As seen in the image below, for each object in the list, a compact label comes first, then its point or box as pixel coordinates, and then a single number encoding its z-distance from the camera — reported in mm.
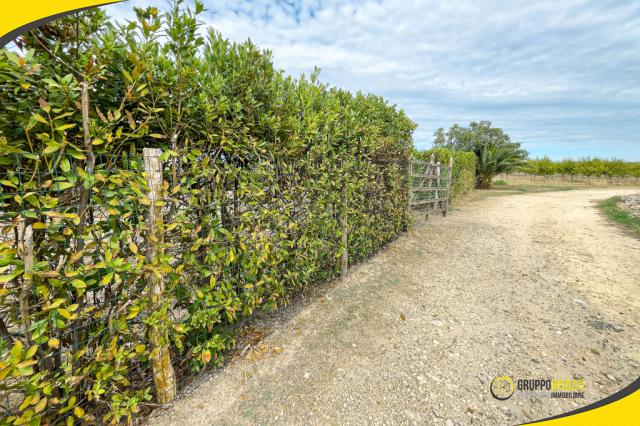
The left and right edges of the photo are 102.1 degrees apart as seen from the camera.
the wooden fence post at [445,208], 9672
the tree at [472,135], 30239
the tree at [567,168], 32406
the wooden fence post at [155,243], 1764
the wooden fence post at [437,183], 9469
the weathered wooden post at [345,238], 3967
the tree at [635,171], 31908
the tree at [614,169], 31234
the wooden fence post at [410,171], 6197
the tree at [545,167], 33003
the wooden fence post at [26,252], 1314
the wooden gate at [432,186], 8336
